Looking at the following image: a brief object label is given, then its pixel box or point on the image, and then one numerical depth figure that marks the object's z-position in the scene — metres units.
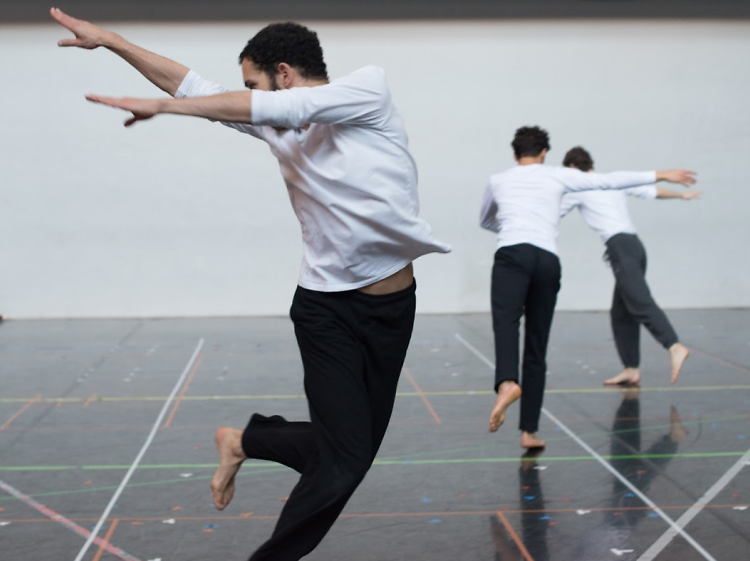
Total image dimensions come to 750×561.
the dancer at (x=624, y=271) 6.12
